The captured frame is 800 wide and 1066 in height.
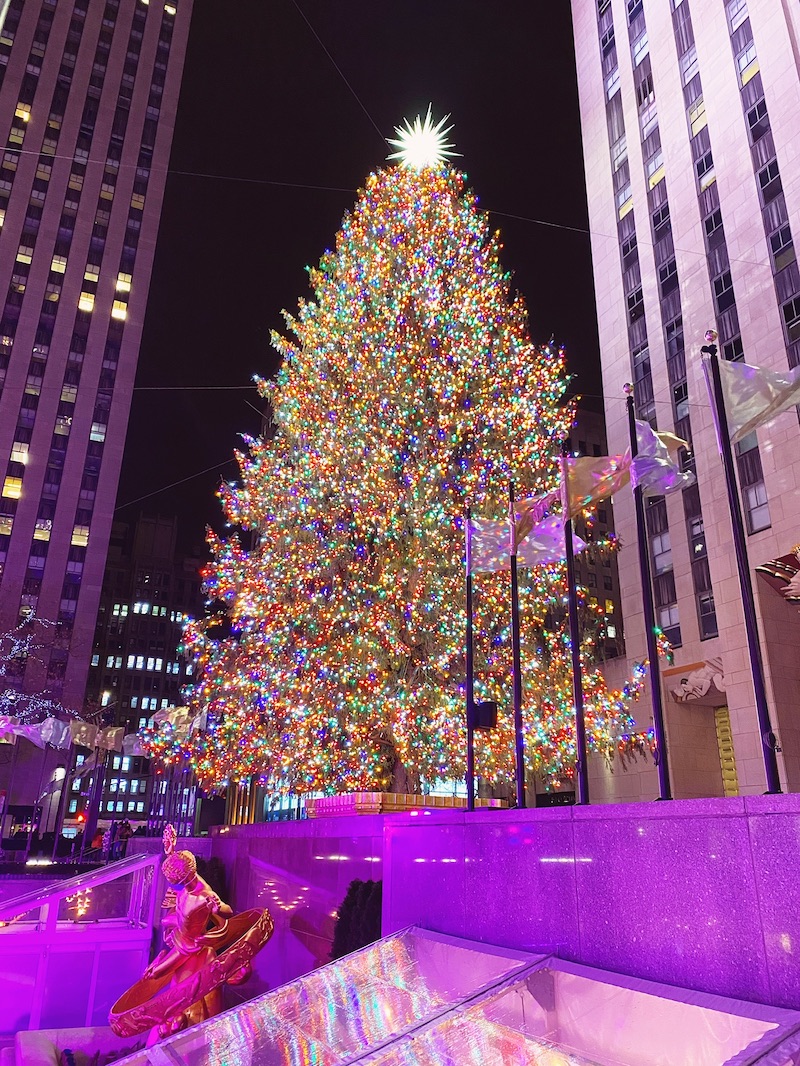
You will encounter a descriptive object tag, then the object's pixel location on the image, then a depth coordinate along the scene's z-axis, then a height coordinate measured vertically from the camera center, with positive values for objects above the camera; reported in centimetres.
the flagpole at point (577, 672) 715 +129
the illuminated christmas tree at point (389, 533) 1623 +602
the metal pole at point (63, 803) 2781 +9
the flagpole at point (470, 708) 850 +110
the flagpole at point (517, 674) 783 +138
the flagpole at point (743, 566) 554 +180
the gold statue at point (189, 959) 708 -137
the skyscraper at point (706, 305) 2595 +1921
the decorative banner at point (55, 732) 2622 +235
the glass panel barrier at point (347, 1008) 486 -131
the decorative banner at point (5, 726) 2596 +250
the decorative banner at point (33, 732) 2645 +239
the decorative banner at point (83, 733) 2688 +238
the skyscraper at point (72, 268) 6950 +5044
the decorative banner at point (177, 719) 2008 +220
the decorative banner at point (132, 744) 2600 +203
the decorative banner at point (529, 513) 991 +363
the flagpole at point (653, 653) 625 +131
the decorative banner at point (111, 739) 2741 +226
